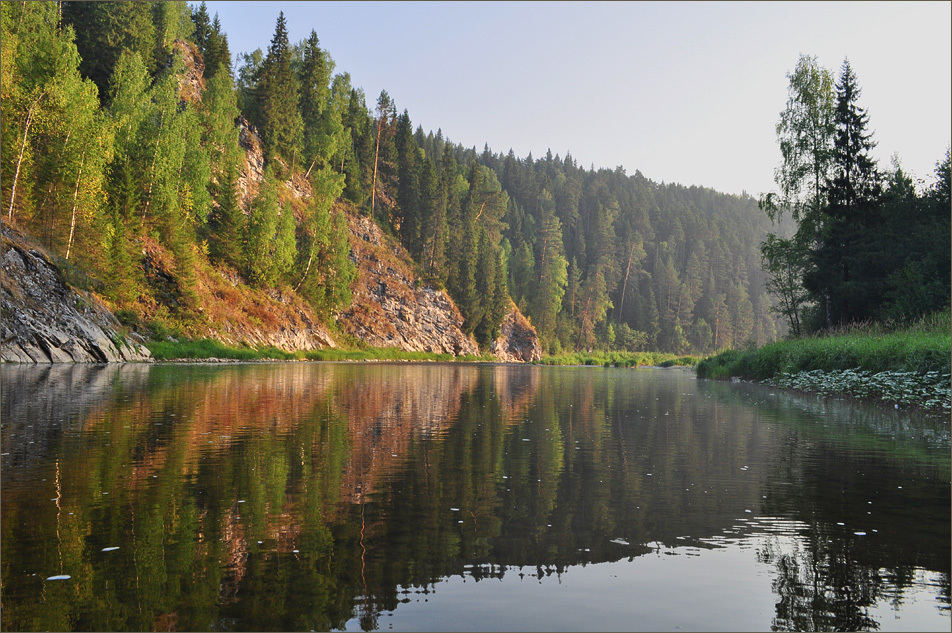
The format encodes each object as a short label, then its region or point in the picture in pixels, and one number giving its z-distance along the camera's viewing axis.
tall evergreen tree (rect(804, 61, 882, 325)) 39.75
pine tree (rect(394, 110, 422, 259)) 109.69
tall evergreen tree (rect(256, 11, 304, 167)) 88.56
